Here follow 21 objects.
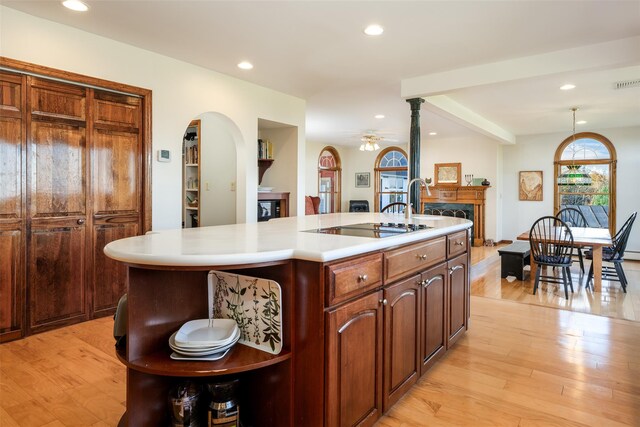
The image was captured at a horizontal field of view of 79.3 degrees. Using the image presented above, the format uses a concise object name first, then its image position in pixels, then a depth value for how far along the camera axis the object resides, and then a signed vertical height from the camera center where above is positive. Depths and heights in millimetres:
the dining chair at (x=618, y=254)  4655 -634
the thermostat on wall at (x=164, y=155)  3695 +442
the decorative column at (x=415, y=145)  4559 +703
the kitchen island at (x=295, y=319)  1371 -469
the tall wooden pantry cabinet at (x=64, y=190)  2814 +89
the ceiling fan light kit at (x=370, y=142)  7805 +1232
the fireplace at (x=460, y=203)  8453 -24
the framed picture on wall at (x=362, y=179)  10406 +616
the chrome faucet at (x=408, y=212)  3030 -81
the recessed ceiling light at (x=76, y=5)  2717 +1401
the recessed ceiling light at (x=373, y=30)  3057 +1391
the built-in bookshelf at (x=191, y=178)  5449 +337
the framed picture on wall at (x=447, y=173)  8906 +682
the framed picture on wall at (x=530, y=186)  8148 +352
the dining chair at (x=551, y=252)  4355 -590
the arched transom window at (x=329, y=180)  10055 +590
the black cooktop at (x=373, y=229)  1943 -155
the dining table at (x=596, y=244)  4363 -466
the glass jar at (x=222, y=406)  1463 -778
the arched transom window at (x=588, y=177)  7398 +499
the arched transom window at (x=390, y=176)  9992 +678
